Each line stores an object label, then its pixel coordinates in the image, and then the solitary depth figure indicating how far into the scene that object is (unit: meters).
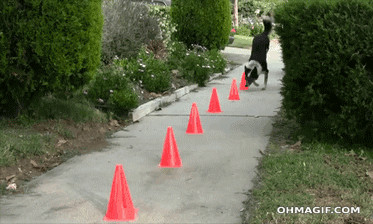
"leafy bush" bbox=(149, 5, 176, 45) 16.02
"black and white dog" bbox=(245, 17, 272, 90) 13.62
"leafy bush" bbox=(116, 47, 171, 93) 11.89
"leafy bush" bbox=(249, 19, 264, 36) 34.59
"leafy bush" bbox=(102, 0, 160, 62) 12.91
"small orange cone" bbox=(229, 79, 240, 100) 12.18
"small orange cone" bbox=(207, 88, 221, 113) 10.51
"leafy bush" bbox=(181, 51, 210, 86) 14.34
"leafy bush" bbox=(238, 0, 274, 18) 39.94
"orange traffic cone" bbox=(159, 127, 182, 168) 6.69
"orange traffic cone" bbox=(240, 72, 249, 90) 13.93
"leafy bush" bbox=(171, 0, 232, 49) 17.22
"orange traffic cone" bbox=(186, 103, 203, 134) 8.56
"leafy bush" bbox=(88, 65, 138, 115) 9.47
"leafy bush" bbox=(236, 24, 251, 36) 35.31
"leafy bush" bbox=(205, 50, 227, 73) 16.38
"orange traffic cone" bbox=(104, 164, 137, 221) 4.80
